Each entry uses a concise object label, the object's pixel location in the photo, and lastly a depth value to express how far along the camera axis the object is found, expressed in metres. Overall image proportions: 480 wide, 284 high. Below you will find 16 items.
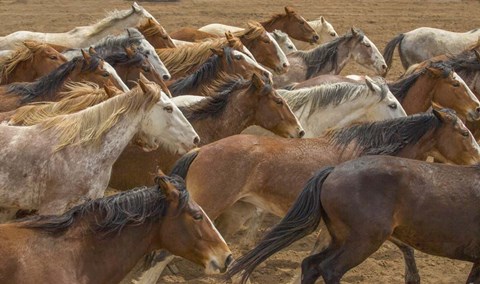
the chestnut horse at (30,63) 18.42
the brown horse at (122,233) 10.00
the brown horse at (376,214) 11.81
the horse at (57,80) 16.25
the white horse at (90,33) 22.59
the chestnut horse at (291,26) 26.59
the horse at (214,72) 17.91
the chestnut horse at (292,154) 13.37
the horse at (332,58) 22.42
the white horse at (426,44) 26.14
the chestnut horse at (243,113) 15.59
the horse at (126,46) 18.95
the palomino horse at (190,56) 20.17
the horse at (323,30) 28.44
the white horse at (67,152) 12.65
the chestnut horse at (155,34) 22.42
